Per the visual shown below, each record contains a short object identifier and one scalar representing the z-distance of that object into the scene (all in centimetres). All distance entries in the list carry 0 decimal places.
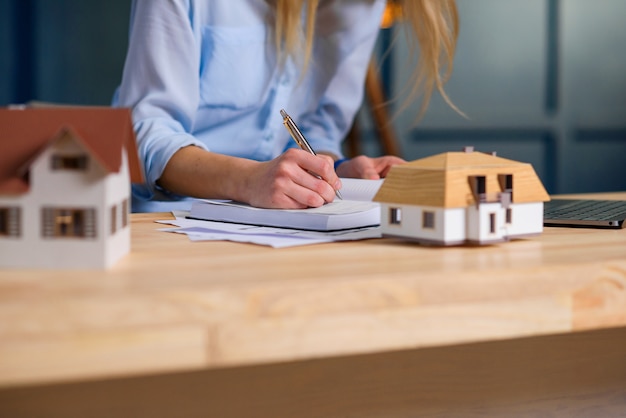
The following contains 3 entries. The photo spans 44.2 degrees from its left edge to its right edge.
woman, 121
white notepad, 79
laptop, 84
